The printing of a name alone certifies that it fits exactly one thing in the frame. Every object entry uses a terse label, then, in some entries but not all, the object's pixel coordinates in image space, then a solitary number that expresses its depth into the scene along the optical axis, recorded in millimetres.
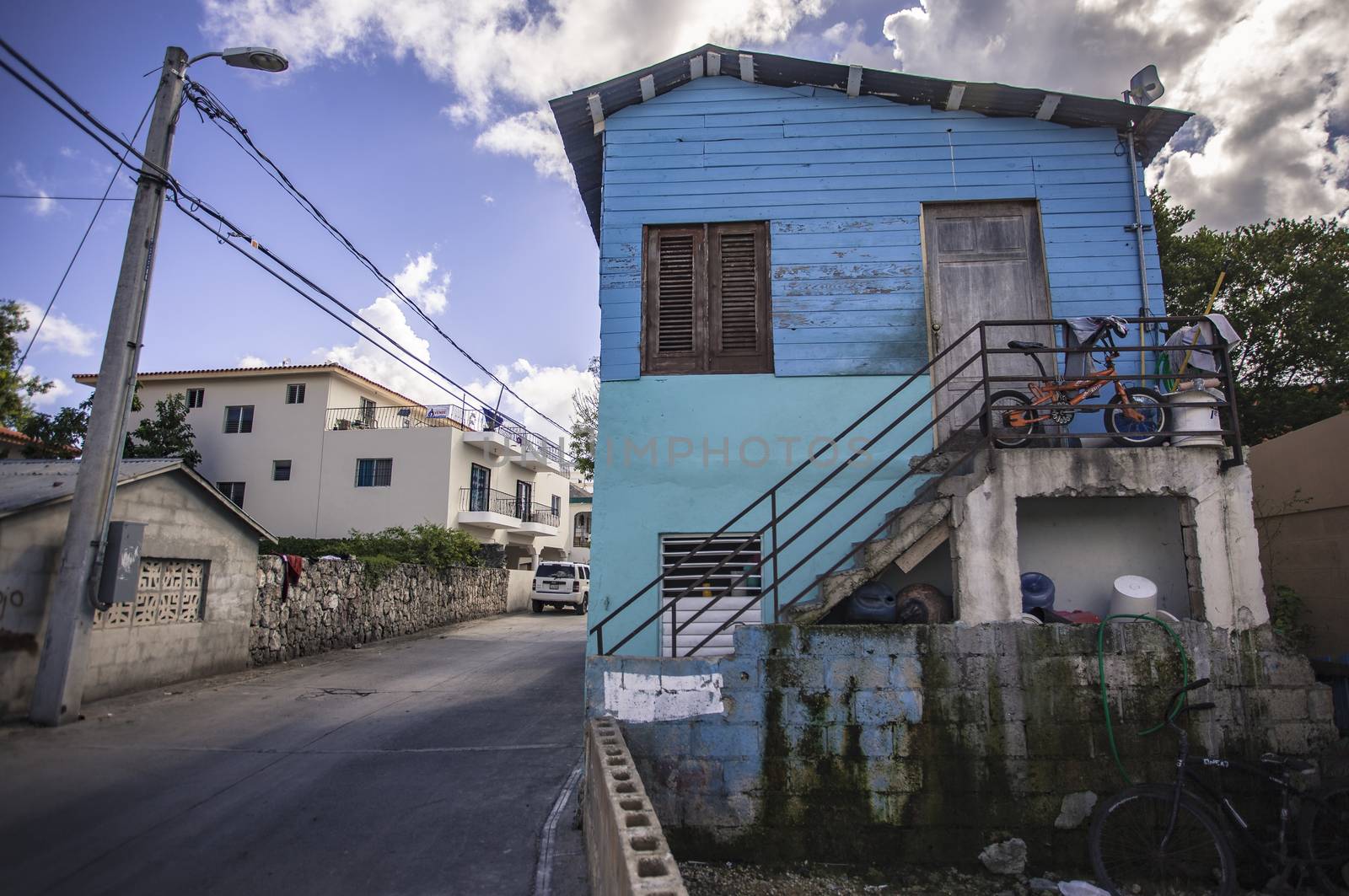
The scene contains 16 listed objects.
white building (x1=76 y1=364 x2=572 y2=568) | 28266
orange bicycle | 6102
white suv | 27328
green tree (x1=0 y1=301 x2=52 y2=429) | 19109
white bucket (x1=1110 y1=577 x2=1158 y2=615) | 5941
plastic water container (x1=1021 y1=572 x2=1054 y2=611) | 6176
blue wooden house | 7242
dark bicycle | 5078
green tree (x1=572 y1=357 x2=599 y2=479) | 21844
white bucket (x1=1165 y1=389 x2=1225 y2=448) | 6012
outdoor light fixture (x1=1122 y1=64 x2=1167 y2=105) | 7816
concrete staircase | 5832
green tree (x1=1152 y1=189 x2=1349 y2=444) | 15414
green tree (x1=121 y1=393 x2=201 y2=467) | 26703
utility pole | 8289
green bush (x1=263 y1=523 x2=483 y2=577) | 21641
